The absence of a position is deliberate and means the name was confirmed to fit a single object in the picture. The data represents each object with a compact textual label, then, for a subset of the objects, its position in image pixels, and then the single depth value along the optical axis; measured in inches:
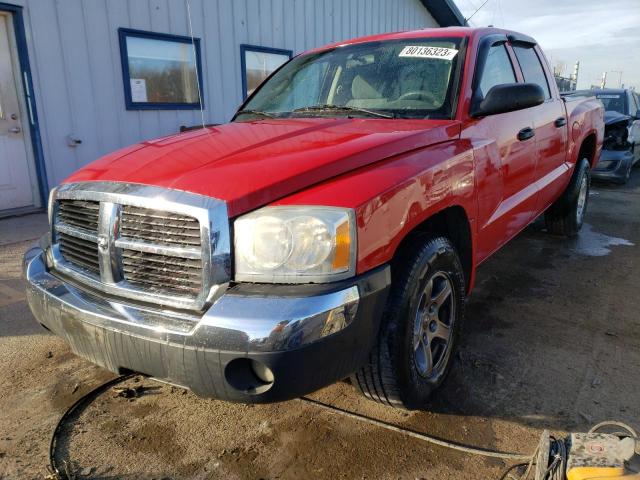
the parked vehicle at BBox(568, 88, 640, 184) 338.3
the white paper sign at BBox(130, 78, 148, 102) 275.1
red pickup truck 71.1
